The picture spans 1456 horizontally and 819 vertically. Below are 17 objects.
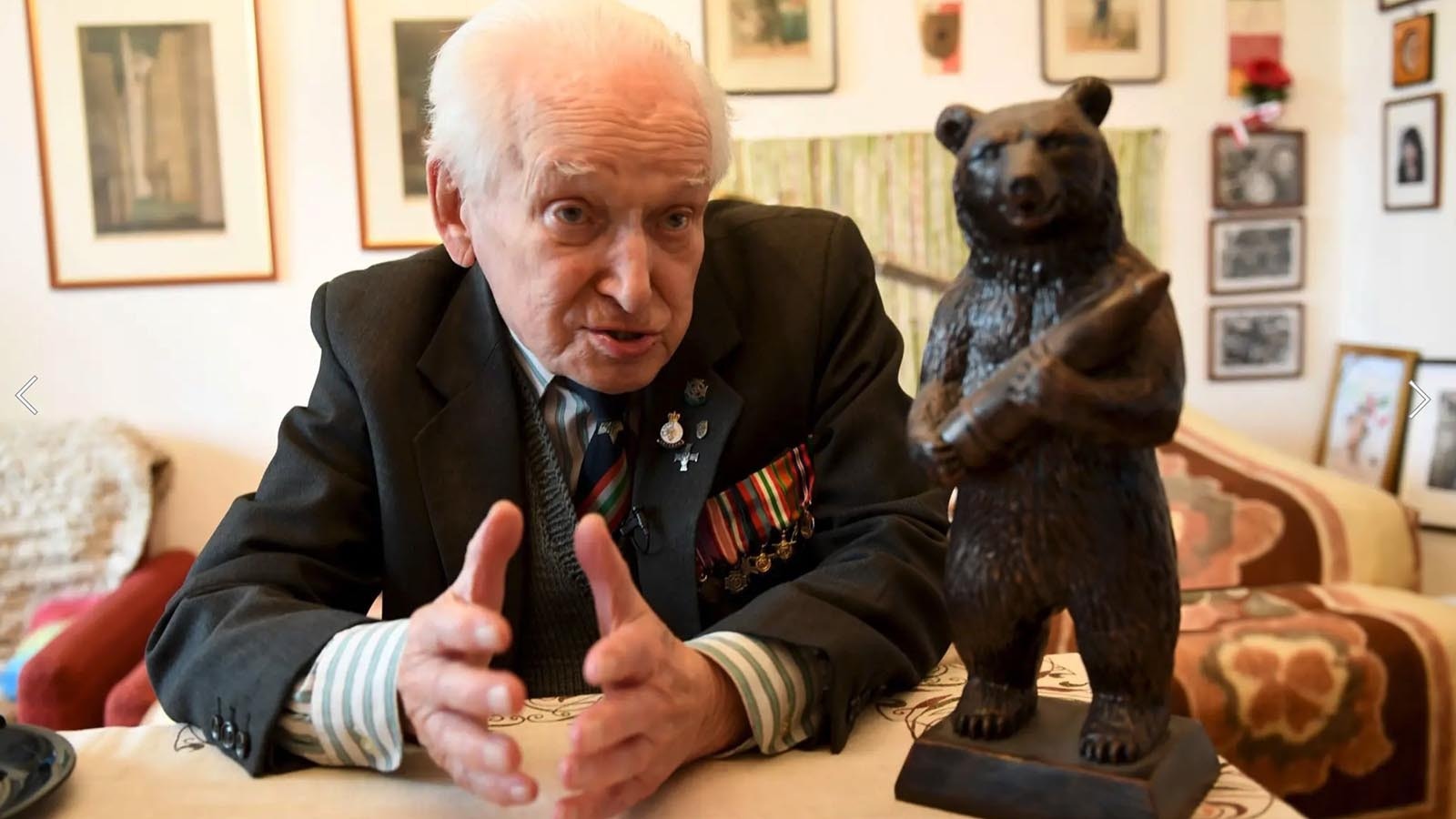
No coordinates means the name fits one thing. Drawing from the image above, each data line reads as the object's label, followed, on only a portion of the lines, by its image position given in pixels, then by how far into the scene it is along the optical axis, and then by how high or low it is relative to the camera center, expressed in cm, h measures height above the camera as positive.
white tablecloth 74 -34
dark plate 76 -32
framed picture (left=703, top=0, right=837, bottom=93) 279 +54
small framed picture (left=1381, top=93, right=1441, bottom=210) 258 +21
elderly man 80 -17
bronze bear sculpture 63 -9
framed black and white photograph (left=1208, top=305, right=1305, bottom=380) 298 -23
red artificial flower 285 +43
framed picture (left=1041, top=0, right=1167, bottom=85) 284 +53
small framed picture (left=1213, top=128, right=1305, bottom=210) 292 +20
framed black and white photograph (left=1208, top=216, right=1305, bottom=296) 295 +0
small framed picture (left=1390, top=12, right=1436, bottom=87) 257 +44
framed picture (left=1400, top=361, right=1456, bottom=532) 252 -45
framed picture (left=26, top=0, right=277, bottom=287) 271 +35
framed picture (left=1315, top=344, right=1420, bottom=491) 268 -40
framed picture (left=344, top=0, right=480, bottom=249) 276 +43
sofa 185 -70
